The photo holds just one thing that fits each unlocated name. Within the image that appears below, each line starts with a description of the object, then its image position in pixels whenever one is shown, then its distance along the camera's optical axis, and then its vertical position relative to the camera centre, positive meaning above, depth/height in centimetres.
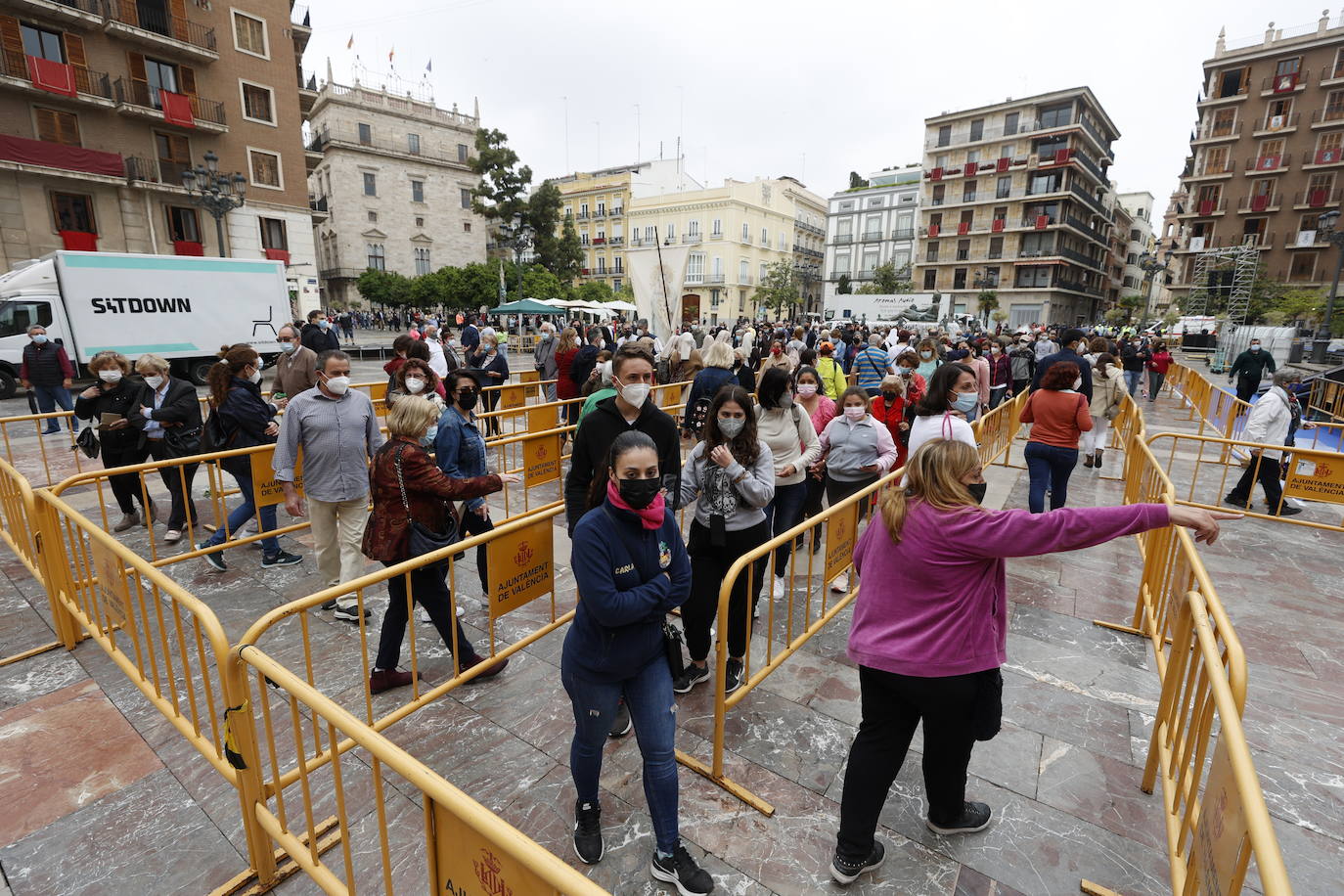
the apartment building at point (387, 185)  4772 +977
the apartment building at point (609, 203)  6431 +1109
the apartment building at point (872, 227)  7156 +1007
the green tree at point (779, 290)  5928 +236
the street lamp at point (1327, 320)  2050 +3
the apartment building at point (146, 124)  2280 +737
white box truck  1481 +5
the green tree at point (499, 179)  4047 +861
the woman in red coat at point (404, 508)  353 -110
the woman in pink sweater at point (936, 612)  210 -107
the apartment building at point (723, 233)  5997 +778
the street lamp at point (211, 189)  1722 +324
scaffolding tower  3722 +278
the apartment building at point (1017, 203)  5319 +989
